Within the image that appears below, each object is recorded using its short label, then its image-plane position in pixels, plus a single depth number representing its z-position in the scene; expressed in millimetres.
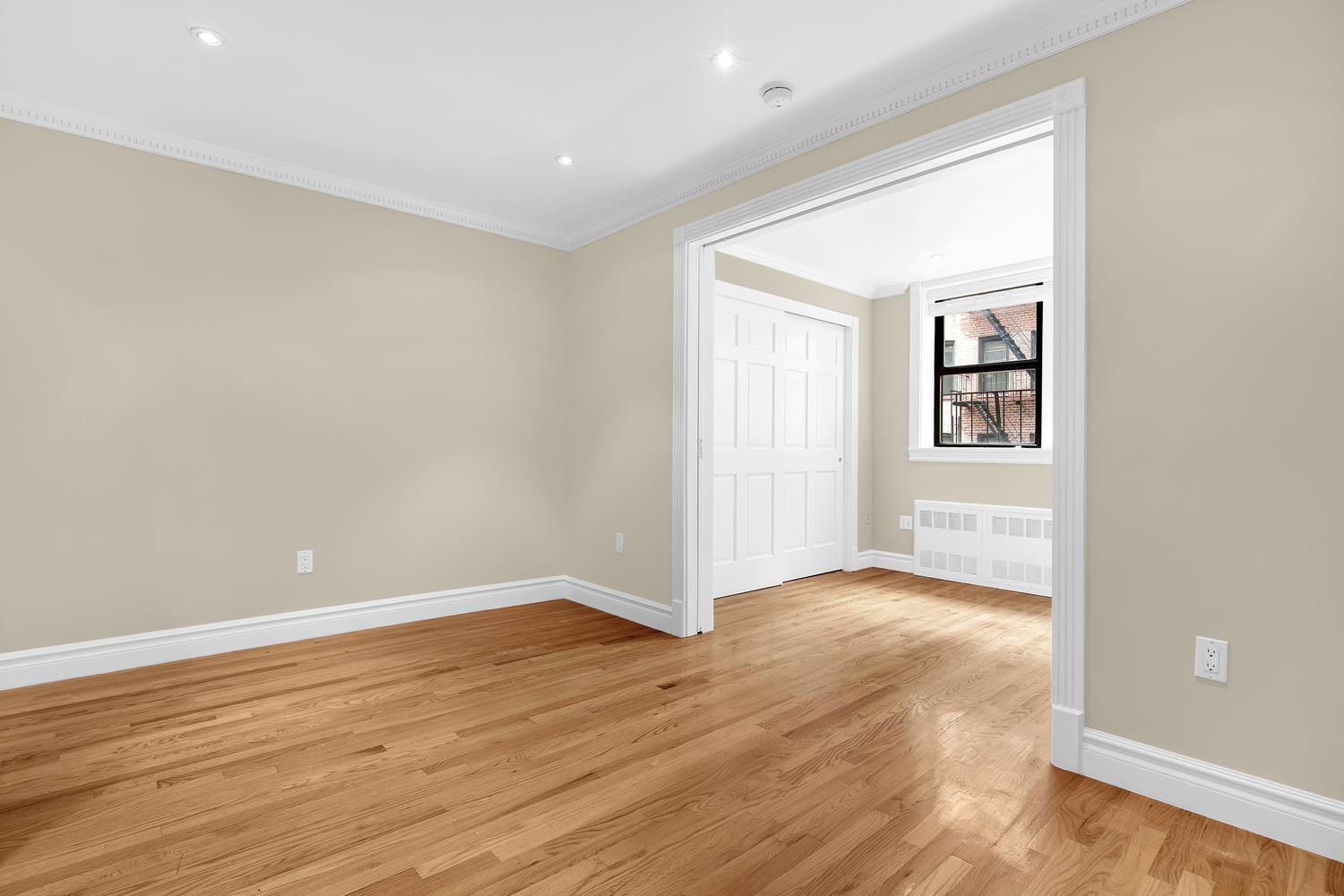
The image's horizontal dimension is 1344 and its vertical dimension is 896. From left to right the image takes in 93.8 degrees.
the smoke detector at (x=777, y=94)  2631
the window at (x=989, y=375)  5105
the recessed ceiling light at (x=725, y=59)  2414
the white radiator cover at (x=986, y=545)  4754
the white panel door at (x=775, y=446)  4680
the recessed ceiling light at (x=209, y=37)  2328
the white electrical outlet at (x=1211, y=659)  1848
